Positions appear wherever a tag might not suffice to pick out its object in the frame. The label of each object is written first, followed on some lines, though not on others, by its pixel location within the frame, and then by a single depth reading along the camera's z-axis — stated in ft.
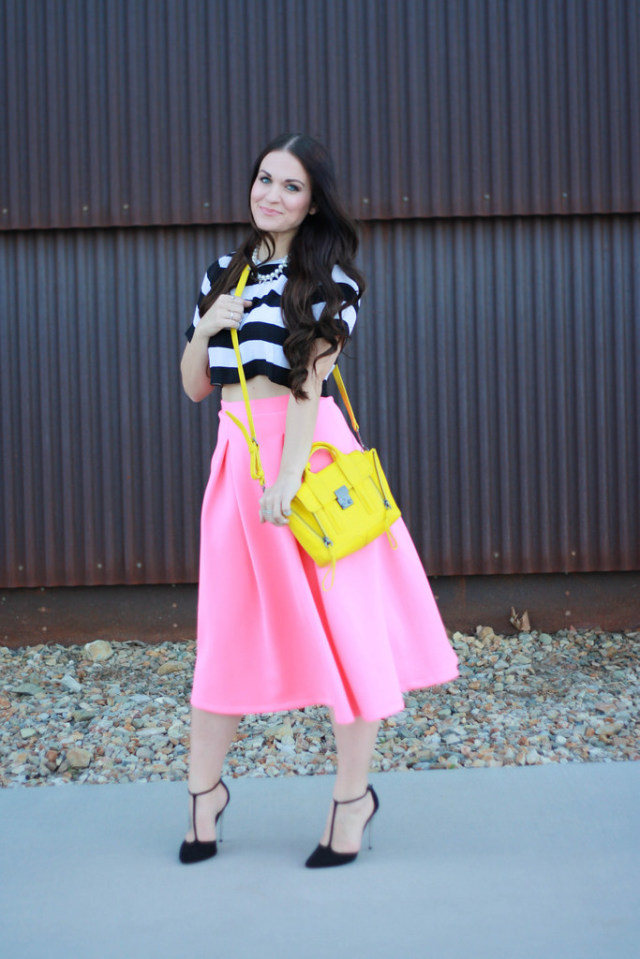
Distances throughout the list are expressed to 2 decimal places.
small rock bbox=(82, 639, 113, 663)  15.69
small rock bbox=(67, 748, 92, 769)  11.32
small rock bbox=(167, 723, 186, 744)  12.09
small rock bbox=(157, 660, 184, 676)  14.94
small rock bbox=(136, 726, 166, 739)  12.27
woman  7.16
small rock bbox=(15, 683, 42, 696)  14.01
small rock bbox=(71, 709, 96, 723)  12.92
